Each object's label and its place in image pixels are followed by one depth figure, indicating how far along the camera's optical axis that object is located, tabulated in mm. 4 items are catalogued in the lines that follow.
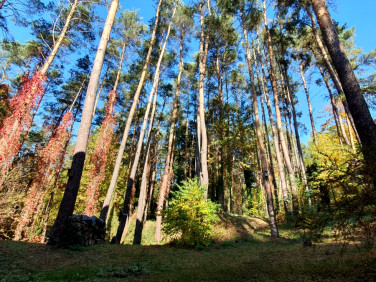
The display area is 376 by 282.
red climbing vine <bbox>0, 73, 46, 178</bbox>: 8219
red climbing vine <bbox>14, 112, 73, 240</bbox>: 10659
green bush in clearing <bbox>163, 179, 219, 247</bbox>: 7051
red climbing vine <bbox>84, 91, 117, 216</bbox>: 13172
